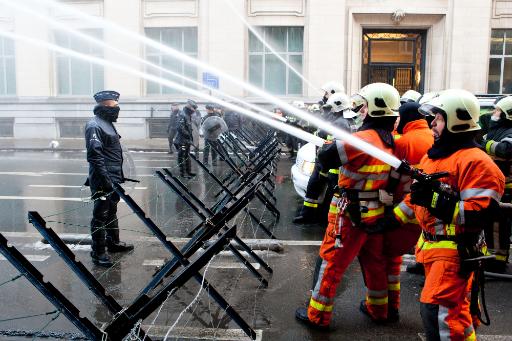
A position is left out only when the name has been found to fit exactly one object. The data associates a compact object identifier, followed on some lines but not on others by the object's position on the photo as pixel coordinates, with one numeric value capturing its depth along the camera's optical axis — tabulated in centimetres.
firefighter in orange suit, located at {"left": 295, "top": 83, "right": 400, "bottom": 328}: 429
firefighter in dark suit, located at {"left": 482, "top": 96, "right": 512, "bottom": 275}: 572
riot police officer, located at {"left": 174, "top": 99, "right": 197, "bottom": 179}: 1331
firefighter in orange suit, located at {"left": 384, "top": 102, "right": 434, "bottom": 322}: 451
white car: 886
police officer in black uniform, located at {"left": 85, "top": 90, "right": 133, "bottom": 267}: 624
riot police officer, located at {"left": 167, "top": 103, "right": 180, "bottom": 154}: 1773
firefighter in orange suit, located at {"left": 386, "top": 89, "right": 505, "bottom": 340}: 318
